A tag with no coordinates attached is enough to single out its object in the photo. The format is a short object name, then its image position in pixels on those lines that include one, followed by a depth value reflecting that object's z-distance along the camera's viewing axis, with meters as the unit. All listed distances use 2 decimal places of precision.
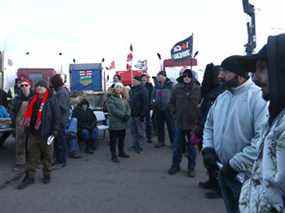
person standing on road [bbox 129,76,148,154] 6.93
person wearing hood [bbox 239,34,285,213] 1.30
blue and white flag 12.25
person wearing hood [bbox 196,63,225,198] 3.88
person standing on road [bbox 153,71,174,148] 7.10
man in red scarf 4.67
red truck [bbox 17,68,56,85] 13.08
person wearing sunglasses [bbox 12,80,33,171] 5.52
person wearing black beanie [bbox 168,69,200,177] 4.96
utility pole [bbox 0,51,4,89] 8.79
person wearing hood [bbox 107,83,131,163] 6.07
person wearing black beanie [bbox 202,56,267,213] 2.30
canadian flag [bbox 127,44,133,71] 15.56
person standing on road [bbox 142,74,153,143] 7.57
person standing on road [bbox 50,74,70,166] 5.71
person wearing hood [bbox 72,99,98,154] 6.77
